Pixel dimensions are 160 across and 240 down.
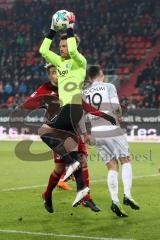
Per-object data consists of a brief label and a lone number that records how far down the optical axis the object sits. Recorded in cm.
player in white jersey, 1325
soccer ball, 1317
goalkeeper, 1303
